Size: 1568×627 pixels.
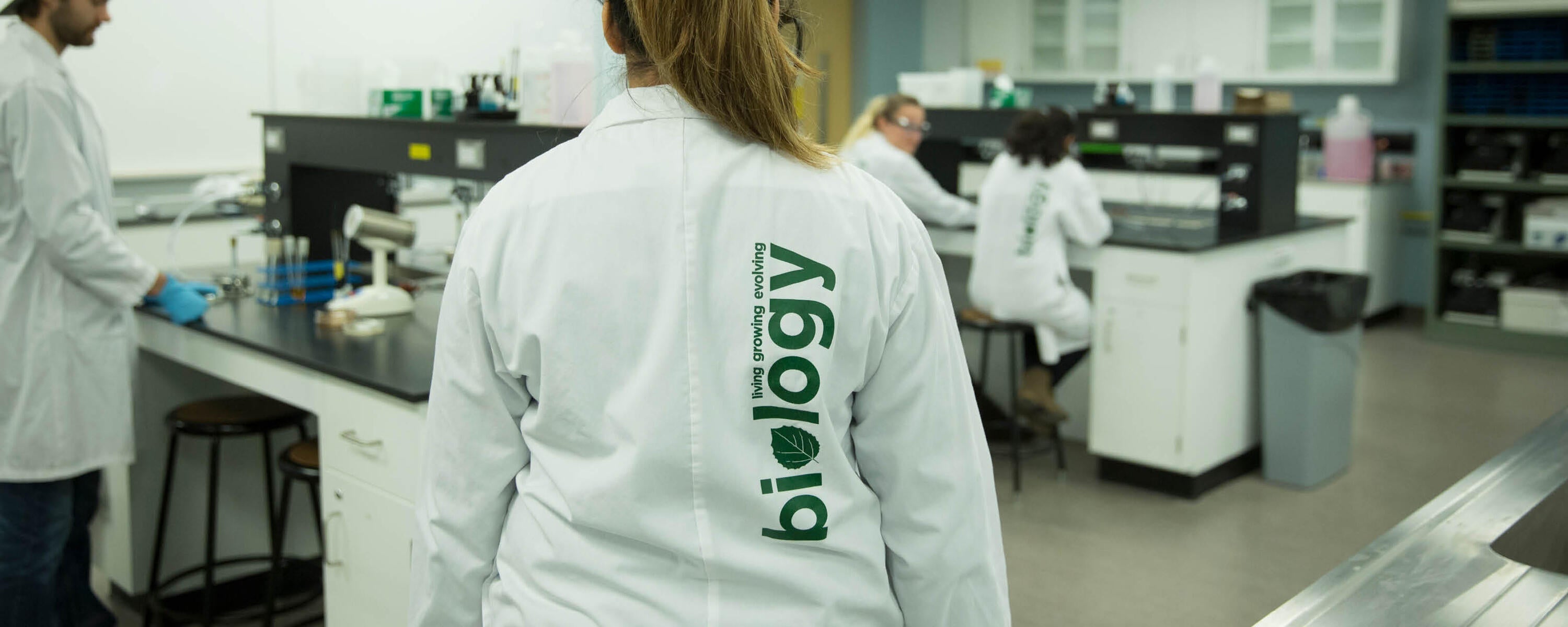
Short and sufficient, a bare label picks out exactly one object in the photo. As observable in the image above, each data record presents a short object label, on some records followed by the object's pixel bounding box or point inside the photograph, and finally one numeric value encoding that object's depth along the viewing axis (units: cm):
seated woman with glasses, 428
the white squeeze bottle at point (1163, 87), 480
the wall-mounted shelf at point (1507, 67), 560
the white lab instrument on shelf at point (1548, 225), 562
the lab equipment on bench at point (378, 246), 273
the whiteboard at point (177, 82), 472
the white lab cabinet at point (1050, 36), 743
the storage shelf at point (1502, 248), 579
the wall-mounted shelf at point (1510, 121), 562
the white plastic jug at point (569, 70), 238
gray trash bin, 376
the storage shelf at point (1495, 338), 571
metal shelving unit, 569
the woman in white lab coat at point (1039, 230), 385
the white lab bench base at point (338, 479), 216
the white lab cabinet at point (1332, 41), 631
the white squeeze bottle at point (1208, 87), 449
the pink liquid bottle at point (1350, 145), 627
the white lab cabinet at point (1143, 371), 373
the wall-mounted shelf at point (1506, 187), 567
